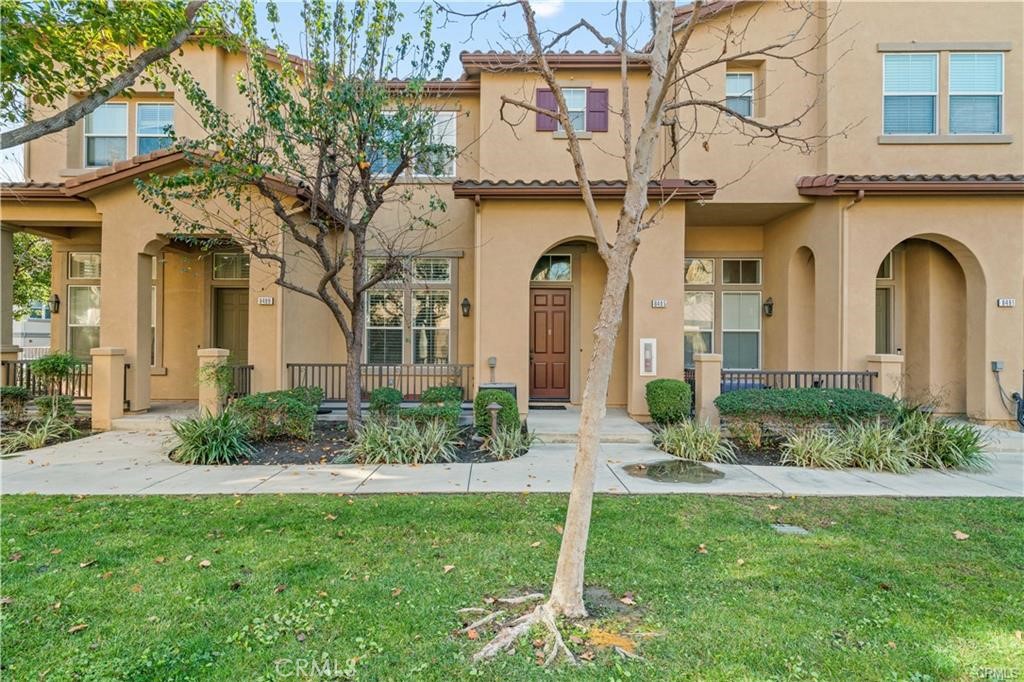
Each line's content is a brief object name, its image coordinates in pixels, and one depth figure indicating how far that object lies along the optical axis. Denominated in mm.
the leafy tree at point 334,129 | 6820
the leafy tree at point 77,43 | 5887
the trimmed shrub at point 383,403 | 8508
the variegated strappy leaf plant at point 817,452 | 6812
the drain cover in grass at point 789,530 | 4453
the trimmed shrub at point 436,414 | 7867
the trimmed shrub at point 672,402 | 8602
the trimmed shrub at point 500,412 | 7891
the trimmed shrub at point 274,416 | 7891
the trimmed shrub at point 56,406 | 8906
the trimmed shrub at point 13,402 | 8938
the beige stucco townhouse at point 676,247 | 9430
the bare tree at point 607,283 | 3012
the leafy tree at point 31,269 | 16453
